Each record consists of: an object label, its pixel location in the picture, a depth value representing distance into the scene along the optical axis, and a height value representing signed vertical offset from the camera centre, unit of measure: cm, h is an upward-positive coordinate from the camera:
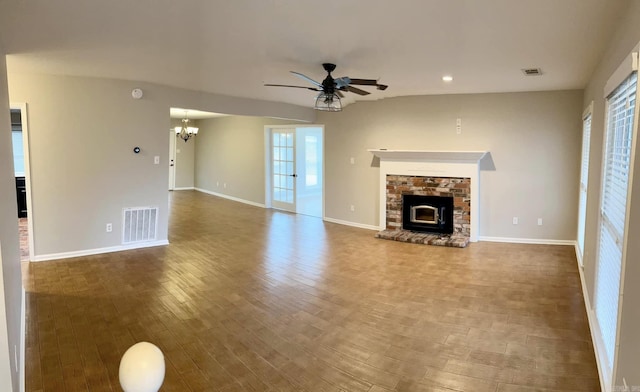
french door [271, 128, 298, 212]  911 -27
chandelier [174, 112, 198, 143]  1026 +68
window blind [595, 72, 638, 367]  231 -31
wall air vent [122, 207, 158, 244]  567 -98
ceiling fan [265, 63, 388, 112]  401 +72
